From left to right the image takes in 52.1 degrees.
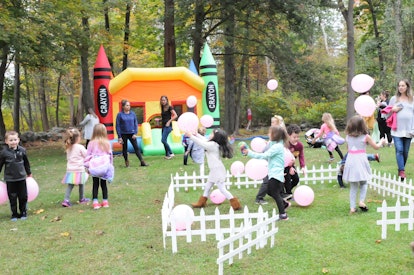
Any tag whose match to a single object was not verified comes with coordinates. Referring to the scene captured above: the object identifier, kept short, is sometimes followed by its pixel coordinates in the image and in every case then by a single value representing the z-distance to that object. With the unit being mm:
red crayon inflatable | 14383
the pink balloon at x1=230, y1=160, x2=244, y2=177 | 7562
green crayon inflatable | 15352
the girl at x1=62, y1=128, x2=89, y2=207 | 7027
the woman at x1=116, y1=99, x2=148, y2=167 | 10727
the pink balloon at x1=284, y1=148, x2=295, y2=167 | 6539
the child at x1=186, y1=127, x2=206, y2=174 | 9094
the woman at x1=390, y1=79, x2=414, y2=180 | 7285
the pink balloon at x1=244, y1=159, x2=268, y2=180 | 6020
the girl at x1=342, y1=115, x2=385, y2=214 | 5762
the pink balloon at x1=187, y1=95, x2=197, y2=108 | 12301
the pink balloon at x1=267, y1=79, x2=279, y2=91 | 10773
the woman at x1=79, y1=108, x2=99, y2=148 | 13352
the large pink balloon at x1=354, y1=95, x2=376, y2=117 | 6848
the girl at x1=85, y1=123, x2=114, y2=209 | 6738
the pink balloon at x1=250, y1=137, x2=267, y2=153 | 6859
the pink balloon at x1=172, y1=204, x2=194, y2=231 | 4988
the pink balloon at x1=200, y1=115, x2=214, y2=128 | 9398
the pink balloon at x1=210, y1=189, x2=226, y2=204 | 6621
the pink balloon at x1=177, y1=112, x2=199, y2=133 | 6516
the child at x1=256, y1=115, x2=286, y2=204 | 6703
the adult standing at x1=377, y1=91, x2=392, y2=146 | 12734
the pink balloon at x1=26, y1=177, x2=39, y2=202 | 6590
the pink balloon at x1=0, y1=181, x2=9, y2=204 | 6316
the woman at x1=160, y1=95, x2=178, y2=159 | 11359
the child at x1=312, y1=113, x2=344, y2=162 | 9344
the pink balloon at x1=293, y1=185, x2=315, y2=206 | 6184
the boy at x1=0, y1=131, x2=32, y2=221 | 6265
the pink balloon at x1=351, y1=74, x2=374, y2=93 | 7637
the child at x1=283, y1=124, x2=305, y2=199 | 6754
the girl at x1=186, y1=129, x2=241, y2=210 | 6242
